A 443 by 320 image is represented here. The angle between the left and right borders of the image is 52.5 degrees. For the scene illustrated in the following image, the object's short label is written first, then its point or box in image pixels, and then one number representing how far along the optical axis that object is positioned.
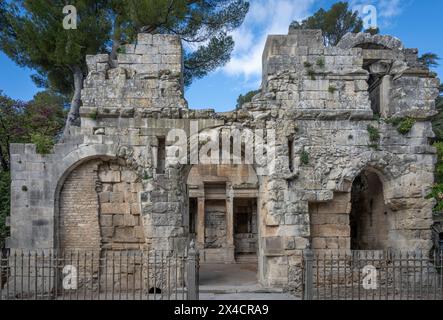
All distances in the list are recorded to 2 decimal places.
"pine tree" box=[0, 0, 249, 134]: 14.08
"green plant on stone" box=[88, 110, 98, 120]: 10.66
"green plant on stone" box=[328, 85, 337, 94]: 11.05
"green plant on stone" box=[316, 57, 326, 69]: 11.13
